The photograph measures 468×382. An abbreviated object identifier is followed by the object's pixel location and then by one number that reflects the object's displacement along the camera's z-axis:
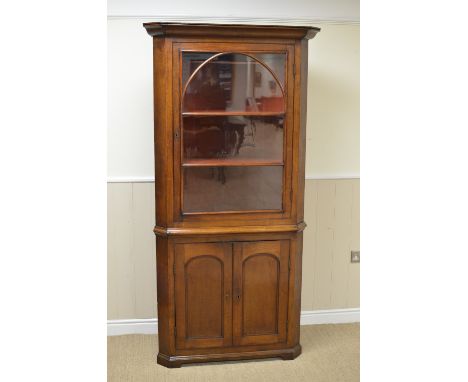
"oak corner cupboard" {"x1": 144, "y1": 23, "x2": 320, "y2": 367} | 2.92
